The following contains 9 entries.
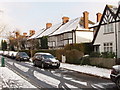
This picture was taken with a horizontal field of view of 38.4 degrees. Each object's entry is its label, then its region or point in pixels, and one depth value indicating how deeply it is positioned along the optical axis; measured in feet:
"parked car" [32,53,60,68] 61.05
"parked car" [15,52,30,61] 100.33
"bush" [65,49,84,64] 72.18
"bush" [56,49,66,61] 86.75
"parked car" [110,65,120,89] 29.22
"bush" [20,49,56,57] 100.76
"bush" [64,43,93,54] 88.17
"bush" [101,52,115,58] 59.12
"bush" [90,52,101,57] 64.60
